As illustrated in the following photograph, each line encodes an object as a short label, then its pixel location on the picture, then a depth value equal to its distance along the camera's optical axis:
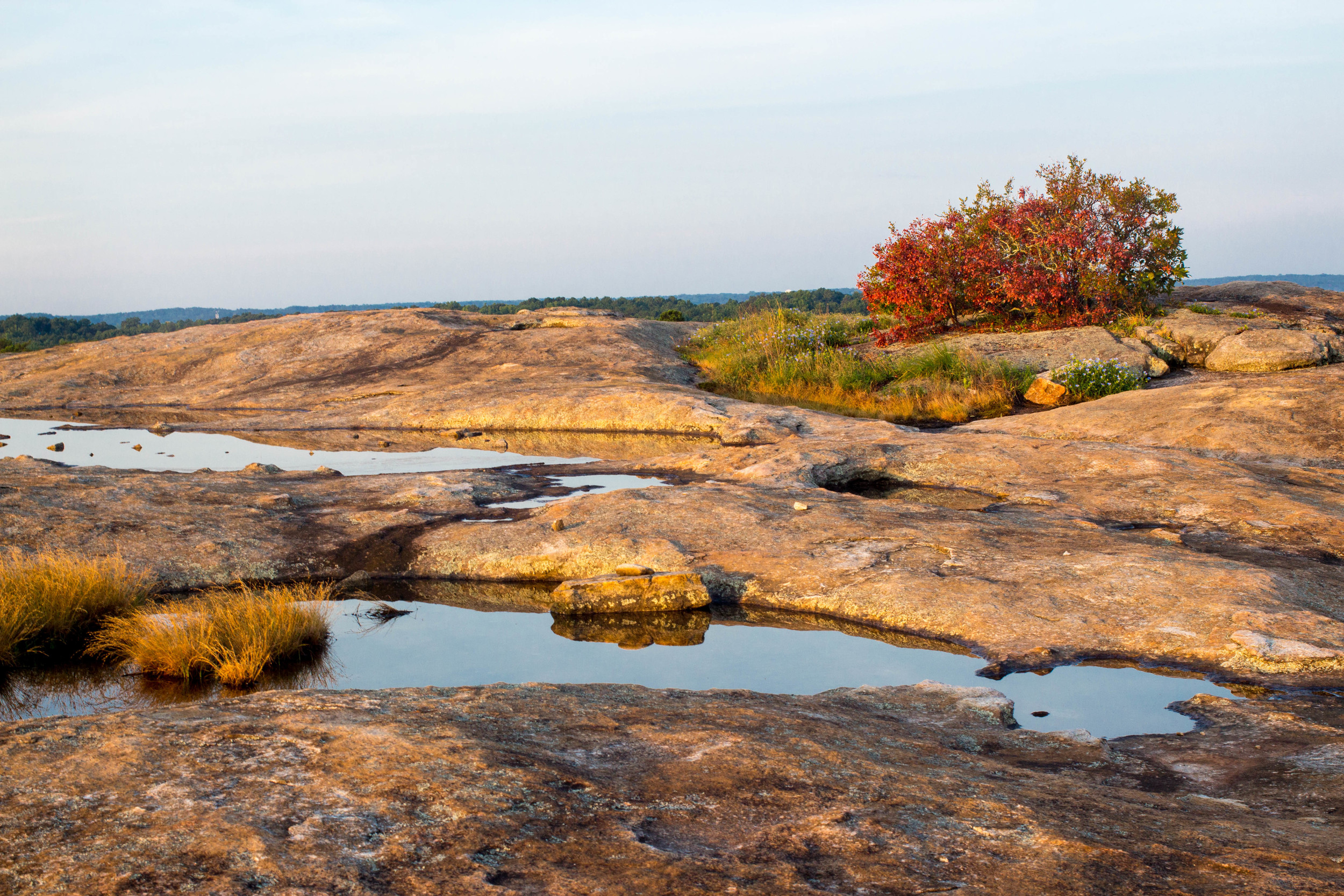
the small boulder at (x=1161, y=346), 16.91
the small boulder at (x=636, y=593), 6.60
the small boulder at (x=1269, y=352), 15.46
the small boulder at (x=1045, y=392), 15.27
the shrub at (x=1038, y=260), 19.08
